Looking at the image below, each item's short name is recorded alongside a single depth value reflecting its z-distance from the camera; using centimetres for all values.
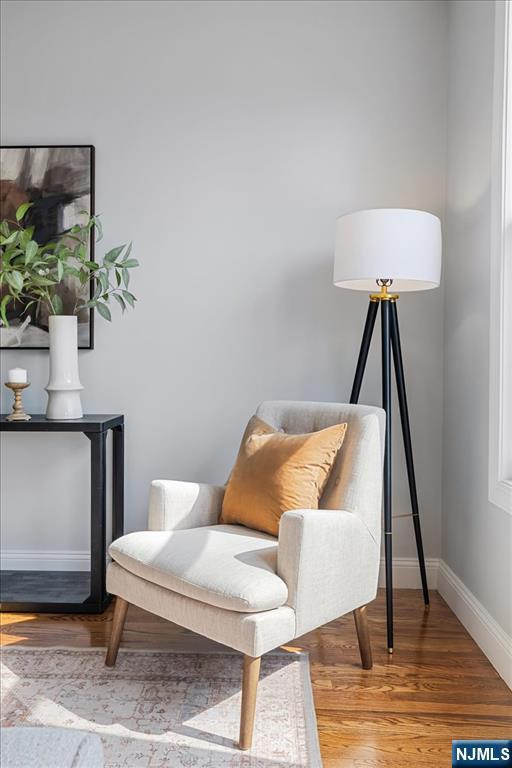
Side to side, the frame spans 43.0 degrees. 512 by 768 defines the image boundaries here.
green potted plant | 270
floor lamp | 230
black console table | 261
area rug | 168
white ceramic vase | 273
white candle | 276
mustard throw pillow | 212
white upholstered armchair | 175
